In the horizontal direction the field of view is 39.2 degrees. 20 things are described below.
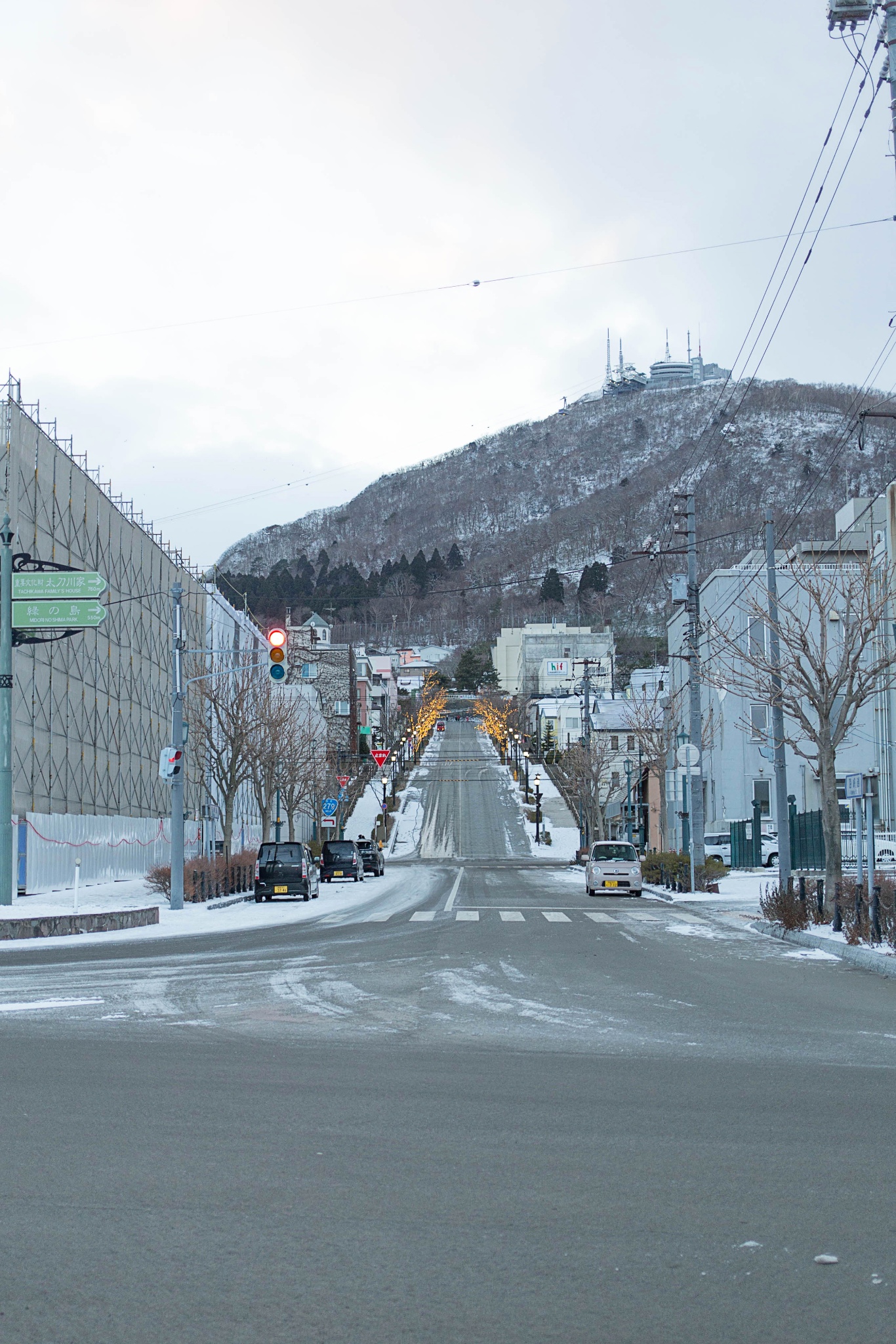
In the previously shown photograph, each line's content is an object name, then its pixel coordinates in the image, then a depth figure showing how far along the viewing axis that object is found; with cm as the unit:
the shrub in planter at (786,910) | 2244
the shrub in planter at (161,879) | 3459
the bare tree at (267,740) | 5044
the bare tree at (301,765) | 5898
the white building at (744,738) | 6119
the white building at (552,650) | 18788
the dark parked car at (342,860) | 5034
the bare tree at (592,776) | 6844
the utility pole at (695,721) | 3859
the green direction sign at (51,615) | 2858
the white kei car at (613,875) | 3994
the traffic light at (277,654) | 2600
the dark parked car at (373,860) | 5550
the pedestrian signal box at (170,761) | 3045
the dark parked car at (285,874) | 3753
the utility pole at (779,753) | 2889
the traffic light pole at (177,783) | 3142
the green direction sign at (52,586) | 2864
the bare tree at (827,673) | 2328
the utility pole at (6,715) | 2694
